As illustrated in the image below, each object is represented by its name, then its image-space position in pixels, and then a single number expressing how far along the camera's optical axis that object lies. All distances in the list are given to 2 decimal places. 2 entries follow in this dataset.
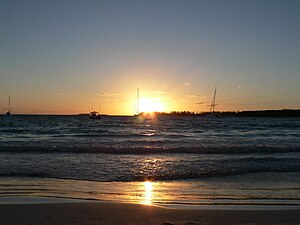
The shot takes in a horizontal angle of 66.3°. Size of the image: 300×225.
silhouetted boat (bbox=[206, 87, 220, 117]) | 110.65
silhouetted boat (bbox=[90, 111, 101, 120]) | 80.64
